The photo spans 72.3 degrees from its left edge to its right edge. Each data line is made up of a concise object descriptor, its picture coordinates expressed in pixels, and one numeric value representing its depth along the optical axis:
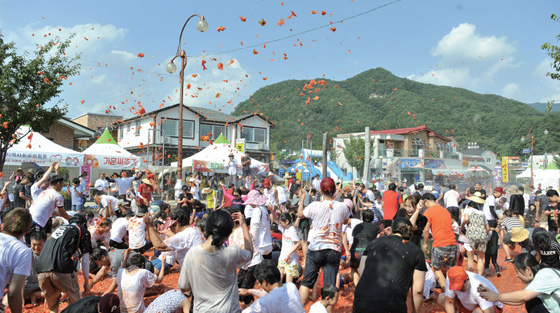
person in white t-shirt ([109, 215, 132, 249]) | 7.42
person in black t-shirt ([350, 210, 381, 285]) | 6.23
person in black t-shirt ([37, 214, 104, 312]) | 4.65
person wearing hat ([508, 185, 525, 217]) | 10.99
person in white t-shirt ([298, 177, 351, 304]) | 4.81
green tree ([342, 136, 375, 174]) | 54.28
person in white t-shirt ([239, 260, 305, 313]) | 3.54
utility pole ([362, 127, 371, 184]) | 20.10
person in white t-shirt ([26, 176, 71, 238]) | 6.23
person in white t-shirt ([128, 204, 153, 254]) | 7.04
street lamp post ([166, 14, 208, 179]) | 12.73
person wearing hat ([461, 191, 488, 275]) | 7.62
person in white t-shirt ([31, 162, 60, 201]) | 6.73
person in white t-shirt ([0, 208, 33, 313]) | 3.09
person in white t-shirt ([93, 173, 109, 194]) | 14.42
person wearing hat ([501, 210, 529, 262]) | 8.87
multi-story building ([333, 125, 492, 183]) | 36.62
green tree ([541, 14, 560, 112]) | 9.79
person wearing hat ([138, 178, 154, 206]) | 11.41
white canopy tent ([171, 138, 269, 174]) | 20.55
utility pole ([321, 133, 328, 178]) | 20.60
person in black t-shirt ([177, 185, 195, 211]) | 10.85
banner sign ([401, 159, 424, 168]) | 37.16
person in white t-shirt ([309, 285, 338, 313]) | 4.25
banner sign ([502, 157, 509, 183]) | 37.88
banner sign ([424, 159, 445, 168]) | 38.19
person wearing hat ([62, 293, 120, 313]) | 3.22
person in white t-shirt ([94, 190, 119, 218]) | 10.39
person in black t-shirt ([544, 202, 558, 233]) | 8.84
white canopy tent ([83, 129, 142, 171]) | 18.00
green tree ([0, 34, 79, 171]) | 14.36
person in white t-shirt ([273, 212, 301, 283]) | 6.07
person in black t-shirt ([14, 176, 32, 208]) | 9.16
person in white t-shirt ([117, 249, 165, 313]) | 4.71
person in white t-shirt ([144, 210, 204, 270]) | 4.11
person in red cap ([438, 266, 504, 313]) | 4.05
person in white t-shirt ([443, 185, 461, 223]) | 9.44
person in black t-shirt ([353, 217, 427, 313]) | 3.20
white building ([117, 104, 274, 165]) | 36.81
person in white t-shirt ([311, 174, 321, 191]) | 19.60
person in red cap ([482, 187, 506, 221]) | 9.71
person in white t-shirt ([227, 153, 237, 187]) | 16.81
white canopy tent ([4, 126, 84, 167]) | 15.54
